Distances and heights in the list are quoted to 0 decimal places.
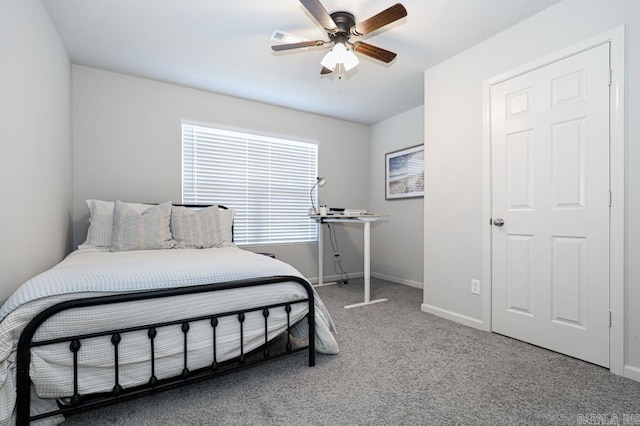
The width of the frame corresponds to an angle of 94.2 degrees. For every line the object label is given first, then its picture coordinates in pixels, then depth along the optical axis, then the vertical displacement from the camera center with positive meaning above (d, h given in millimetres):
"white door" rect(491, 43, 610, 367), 1828 +24
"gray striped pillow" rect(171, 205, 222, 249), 2658 -155
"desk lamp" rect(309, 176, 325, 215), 3906 +289
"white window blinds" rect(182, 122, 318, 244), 3432 +399
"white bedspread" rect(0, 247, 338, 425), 1128 -333
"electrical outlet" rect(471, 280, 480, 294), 2496 -650
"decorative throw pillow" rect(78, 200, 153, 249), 2490 -107
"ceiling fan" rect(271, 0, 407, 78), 1814 +1192
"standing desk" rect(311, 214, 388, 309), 3080 -232
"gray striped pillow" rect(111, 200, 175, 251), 2406 -152
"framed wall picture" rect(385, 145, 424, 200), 3898 +512
